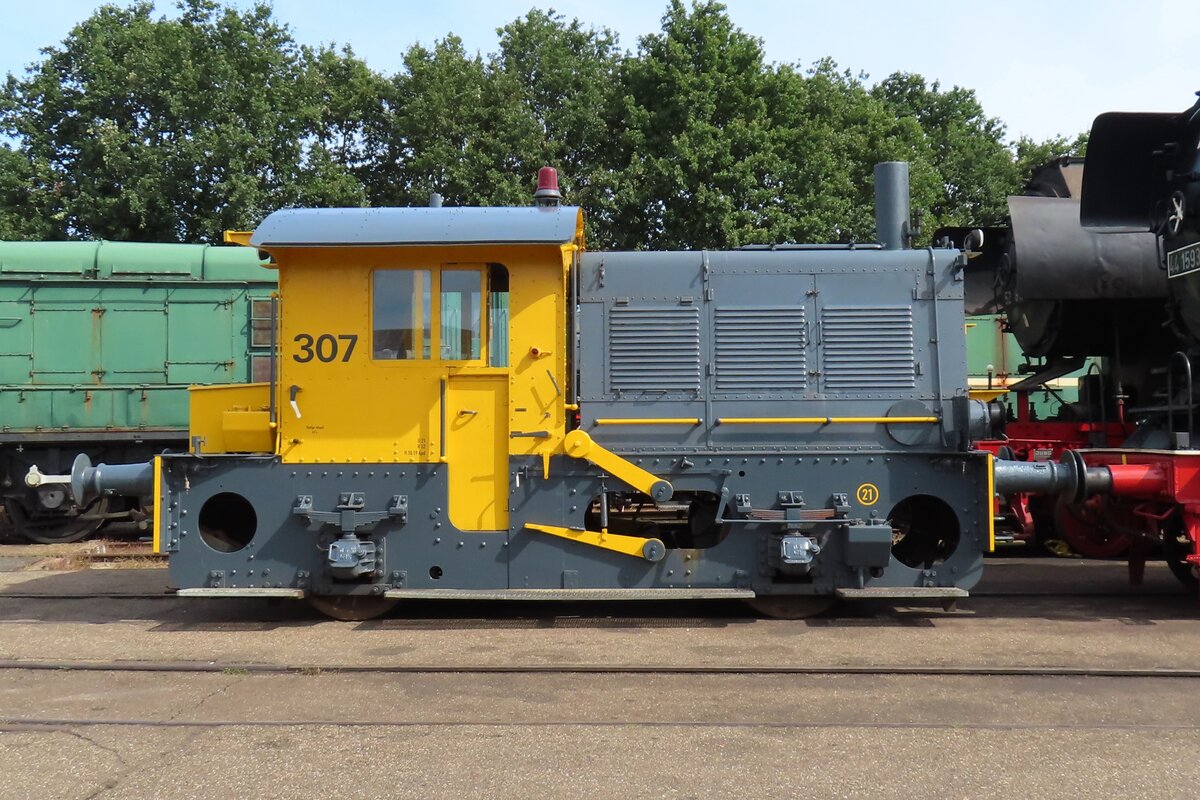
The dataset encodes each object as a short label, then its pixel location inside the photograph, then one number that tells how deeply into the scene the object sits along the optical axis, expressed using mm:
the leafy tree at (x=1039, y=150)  33969
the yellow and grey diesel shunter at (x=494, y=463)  6891
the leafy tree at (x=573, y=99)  20656
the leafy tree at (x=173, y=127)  19547
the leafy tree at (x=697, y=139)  19438
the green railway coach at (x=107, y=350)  12102
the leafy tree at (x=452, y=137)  21031
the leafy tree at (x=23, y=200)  20078
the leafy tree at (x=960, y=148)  31016
